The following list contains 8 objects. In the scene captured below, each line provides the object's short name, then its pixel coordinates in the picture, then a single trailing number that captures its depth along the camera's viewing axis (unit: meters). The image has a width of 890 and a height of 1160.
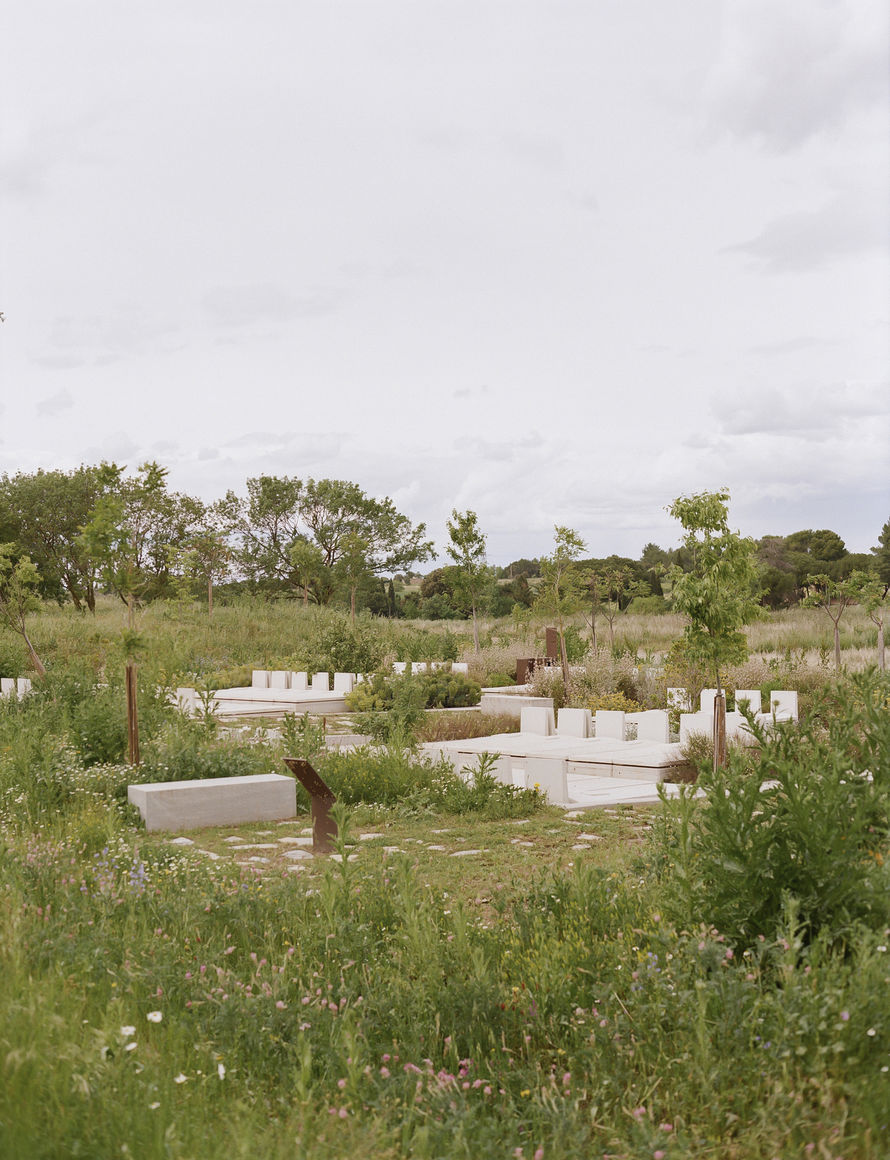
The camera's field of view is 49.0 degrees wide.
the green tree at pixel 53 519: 39.31
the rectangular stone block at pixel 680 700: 14.35
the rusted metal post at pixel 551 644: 19.05
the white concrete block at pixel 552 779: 8.68
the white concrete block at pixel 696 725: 10.98
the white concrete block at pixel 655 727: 12.23
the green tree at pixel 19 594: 18.00
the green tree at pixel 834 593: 22.89
